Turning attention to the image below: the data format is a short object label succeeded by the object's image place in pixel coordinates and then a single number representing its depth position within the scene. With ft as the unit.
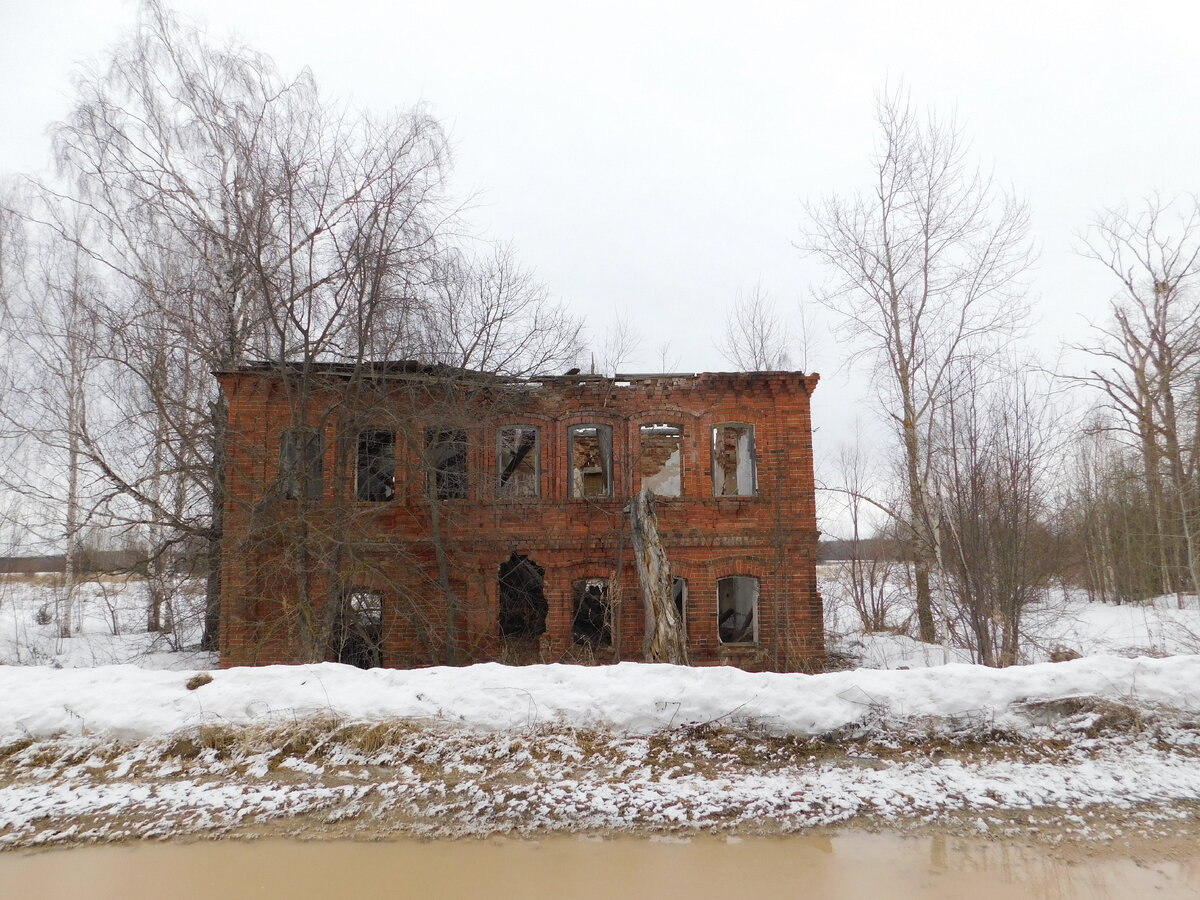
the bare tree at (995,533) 33.27
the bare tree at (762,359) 82.48
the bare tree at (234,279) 36.73
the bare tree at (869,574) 67.36
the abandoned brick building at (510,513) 40.45
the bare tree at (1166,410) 60.08
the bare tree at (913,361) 54.19
